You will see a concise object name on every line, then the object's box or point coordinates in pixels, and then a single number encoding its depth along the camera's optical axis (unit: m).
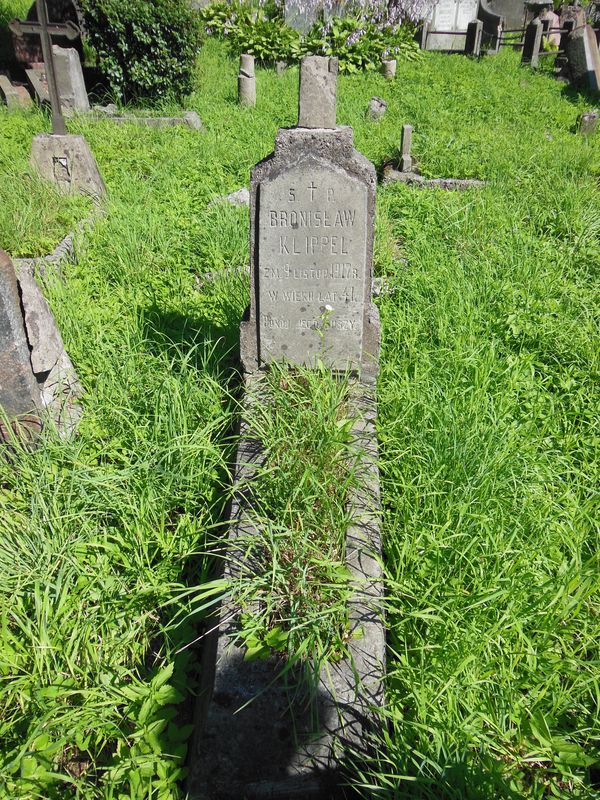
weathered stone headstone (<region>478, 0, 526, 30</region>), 16.00
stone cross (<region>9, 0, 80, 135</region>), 5.60
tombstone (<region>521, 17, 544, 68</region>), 11.84
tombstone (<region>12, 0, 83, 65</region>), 9.17
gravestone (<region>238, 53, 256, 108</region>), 8.88
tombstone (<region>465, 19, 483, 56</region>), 12.65
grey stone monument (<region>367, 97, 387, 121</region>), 8.62
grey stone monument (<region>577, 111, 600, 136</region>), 7.93
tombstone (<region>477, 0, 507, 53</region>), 13.66
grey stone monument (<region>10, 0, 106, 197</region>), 5.61
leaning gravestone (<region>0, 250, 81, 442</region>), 2.81
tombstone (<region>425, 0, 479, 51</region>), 15.34
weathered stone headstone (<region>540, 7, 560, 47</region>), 12.84
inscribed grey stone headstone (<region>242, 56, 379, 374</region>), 2.83
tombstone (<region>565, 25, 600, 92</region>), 10.46
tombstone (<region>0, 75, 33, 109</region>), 8.16
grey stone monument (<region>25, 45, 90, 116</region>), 8.16
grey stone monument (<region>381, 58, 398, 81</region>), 10.76
